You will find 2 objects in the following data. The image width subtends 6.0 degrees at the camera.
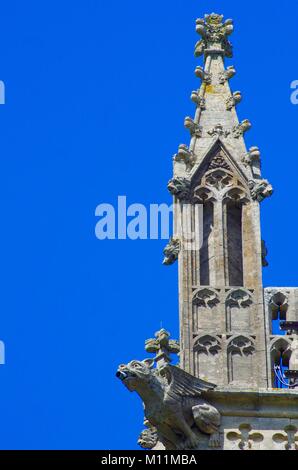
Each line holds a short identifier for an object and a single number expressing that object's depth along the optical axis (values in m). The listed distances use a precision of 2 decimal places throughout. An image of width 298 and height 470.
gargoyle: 41.56
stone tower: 41.62
